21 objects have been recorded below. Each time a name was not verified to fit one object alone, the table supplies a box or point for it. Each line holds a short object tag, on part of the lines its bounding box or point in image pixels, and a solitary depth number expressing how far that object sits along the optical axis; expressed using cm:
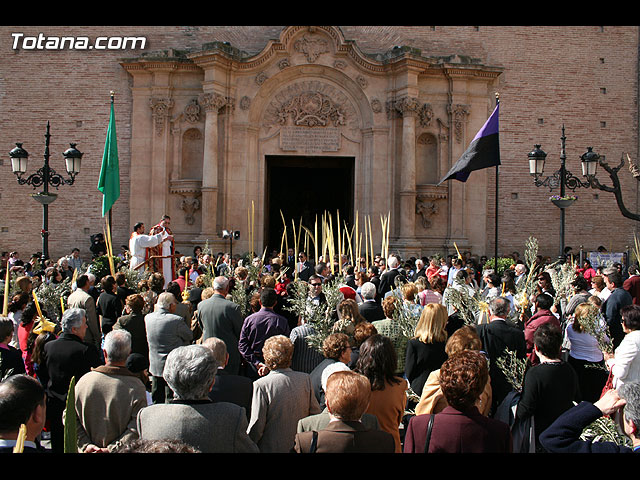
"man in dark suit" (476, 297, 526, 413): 575
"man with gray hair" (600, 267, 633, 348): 801
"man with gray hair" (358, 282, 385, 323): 762
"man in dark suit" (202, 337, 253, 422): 448
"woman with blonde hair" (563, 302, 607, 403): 654
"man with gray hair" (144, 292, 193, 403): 640
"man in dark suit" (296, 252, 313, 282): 1419
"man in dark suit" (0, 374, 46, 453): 304
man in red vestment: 1272
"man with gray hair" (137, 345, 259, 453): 335
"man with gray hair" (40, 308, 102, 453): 503
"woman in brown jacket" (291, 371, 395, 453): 321
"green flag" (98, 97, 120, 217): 1394
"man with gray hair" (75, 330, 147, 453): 412
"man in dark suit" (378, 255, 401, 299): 1105
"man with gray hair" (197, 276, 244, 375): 698
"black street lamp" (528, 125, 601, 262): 1479
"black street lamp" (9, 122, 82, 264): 1337
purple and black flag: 1269
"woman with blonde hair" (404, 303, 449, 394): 552
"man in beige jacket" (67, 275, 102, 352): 772
